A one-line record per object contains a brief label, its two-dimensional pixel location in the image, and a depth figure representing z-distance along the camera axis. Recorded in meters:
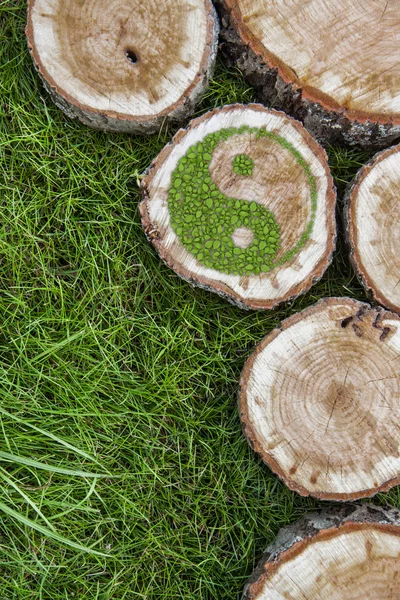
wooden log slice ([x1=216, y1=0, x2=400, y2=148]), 1.51
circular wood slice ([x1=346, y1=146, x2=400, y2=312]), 1.58
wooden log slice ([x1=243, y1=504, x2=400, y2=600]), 1.46
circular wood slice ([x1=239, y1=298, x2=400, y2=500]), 1.54
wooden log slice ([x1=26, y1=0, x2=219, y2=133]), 1.54
